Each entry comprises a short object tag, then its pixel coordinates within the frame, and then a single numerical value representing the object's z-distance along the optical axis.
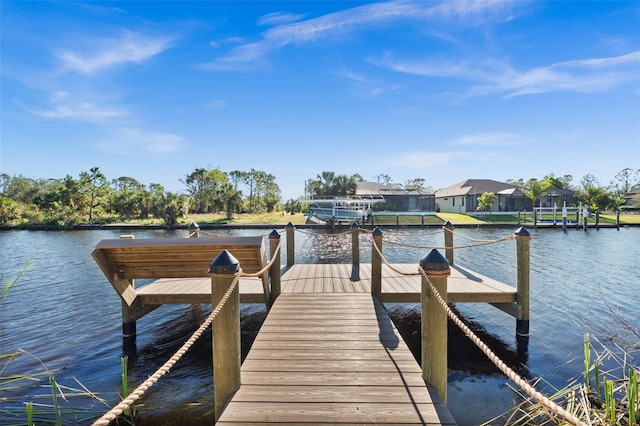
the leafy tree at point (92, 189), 37.75
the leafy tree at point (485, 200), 37.30
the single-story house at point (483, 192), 41.88
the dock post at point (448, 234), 8.04
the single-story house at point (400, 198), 45.34
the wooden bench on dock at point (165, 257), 4.15
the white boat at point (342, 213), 28.73
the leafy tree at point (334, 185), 45.91
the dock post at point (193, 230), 7.66
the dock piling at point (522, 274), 5.25
